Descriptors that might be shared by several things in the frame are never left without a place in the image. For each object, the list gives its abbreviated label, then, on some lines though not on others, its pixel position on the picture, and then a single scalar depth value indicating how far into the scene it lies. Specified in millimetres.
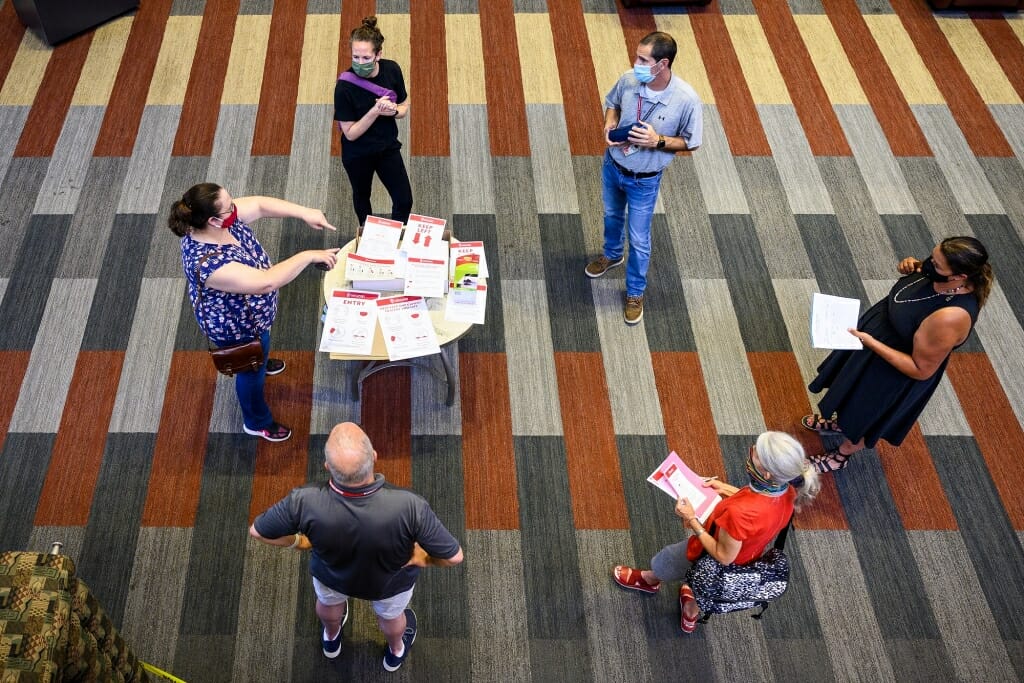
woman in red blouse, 2602
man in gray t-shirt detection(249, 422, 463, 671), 2496
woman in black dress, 3211
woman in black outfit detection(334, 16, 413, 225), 3826
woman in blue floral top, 3172
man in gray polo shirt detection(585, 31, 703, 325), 3738
